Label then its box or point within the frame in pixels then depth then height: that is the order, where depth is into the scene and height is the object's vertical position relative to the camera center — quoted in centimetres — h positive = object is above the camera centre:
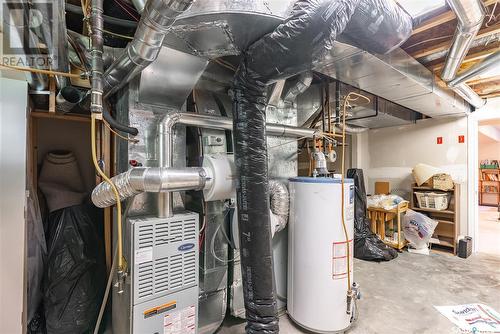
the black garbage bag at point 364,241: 347 -108
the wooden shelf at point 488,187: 890 -72
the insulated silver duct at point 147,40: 95 +60
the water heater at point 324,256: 192 -70
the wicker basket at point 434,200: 377 -51
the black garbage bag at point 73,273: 184 -82
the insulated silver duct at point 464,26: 134 +88
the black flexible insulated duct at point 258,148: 140 +13
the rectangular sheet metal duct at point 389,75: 179 +80
